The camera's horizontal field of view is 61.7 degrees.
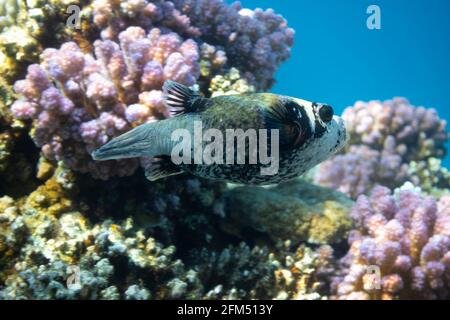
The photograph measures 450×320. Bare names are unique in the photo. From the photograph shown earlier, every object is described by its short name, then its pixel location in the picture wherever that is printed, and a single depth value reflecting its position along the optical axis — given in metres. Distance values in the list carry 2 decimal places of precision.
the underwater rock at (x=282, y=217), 4.60
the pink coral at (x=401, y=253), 4.21
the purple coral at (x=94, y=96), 3.70
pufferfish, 2.24
